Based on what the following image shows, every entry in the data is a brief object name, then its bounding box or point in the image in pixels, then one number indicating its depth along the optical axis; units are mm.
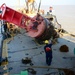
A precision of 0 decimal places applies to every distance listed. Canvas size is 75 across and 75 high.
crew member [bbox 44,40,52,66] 4548
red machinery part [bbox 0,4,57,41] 5491
